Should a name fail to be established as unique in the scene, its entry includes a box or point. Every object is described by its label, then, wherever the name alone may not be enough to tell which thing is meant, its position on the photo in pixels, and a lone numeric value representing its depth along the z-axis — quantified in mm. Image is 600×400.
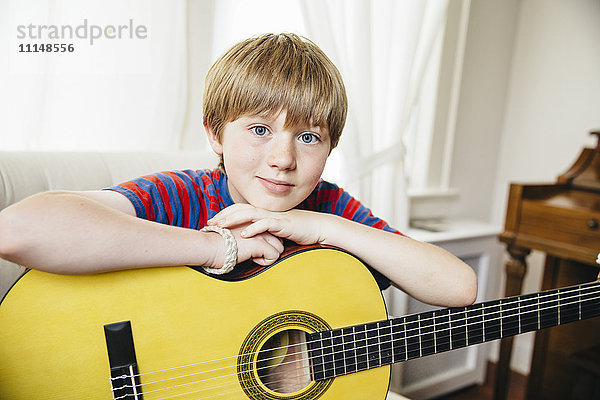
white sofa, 996
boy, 721
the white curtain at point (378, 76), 1666
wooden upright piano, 1696
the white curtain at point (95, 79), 1319
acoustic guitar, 699
